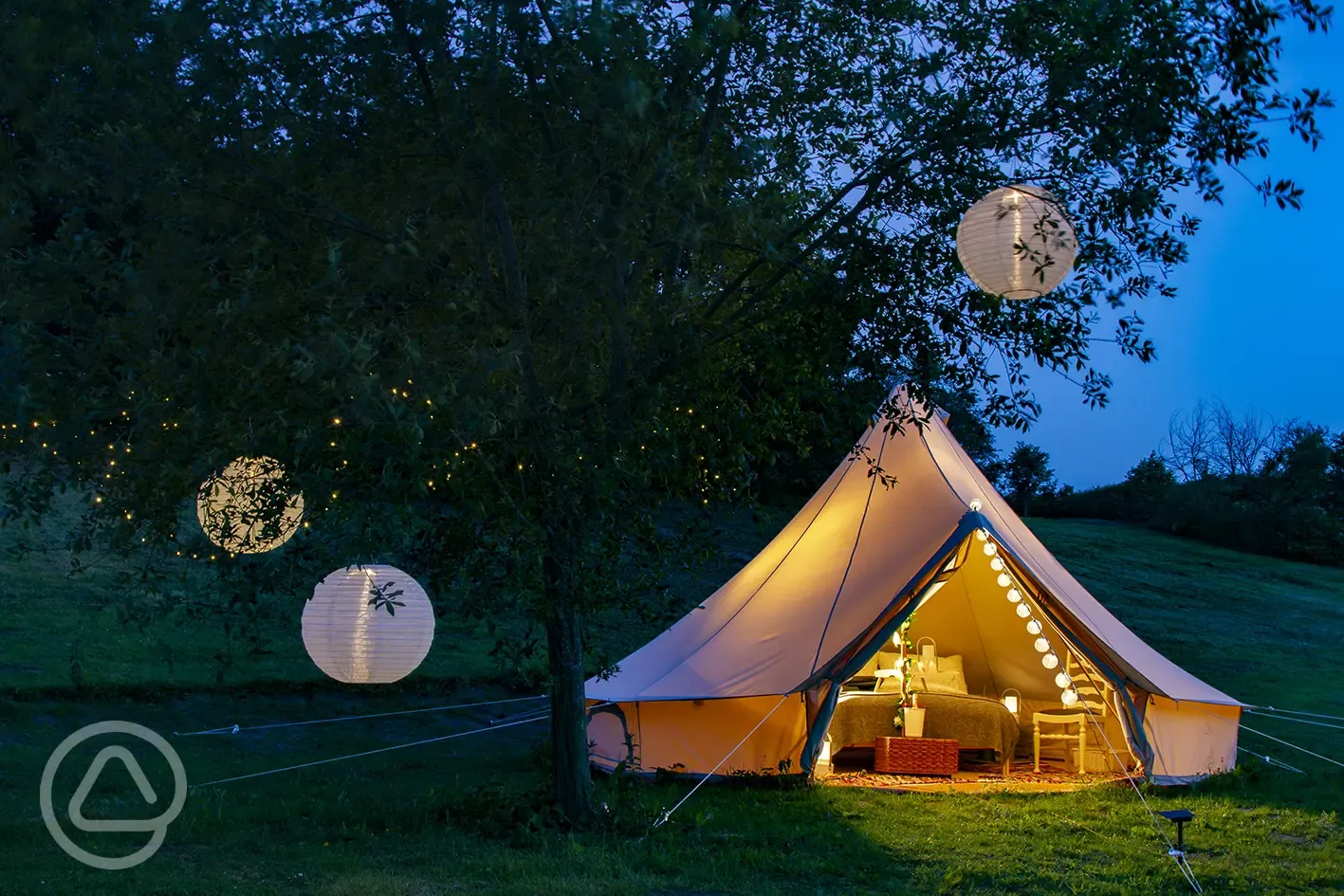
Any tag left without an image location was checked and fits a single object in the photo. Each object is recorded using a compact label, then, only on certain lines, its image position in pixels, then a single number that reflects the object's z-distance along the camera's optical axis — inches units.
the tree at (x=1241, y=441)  1389.1
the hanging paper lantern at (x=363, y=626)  247.8
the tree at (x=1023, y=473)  1215.6
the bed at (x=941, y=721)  404.2
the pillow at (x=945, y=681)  441.1
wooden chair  391.9
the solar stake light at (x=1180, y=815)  231.9
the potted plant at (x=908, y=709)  400.2
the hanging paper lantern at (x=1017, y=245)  219.8
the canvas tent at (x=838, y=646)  348.8
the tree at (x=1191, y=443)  1413.6
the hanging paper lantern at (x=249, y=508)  229.9
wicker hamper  386.0
